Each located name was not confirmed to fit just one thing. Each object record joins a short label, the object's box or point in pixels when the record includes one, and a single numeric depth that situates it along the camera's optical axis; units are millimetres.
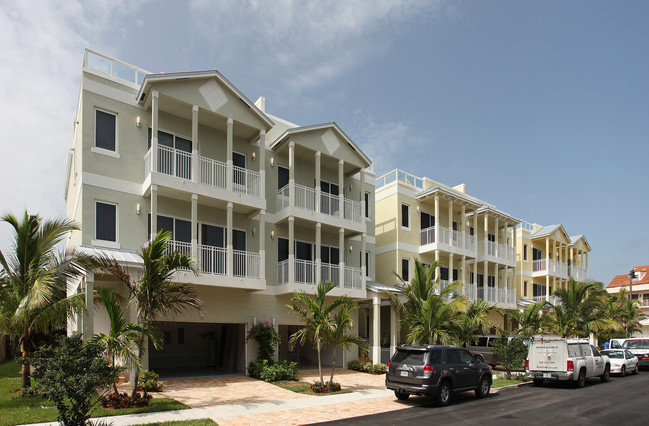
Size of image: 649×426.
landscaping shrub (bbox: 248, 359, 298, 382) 17797
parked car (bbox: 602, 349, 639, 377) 22156
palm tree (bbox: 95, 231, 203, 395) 12516
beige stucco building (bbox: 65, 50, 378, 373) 16844
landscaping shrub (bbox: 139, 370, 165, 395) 14422
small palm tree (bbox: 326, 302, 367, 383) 16062
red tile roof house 54875
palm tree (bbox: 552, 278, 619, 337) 30234
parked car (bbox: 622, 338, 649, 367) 25303
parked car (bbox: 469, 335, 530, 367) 24438
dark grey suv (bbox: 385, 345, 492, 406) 13638
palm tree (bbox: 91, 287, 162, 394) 11398
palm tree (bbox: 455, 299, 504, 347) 23058
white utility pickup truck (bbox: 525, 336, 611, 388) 17688
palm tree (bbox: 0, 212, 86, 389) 13273
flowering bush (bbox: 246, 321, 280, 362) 19297
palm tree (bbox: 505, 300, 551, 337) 25192
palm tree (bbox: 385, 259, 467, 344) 20922
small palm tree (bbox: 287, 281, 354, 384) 15984
